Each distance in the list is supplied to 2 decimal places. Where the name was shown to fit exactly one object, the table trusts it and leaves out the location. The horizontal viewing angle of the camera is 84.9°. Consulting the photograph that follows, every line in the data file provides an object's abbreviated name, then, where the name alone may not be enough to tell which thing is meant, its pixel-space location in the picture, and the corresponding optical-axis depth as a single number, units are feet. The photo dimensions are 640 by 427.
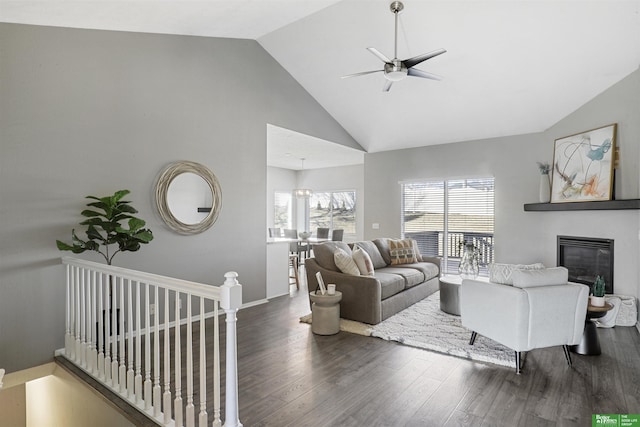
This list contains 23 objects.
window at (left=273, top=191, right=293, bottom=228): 34.19
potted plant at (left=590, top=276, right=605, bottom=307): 10.88
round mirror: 13.06
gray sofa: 13.26
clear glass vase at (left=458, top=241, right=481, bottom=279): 14.69
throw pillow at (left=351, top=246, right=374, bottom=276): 14.39
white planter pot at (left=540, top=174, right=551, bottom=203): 18.08
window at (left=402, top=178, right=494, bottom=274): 21.44
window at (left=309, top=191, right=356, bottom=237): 33.01
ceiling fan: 11.44
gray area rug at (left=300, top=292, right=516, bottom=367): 10.59
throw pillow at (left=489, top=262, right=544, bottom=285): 10.13
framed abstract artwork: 14.89
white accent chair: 9.44
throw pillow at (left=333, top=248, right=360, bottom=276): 14.15
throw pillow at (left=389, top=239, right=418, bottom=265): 18.31
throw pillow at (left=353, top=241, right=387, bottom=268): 17.30
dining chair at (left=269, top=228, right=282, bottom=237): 31.12
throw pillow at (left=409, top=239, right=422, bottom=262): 19.22
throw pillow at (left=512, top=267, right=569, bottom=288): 9.64
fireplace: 15.20
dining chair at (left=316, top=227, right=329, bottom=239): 28.75
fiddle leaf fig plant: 10.03
